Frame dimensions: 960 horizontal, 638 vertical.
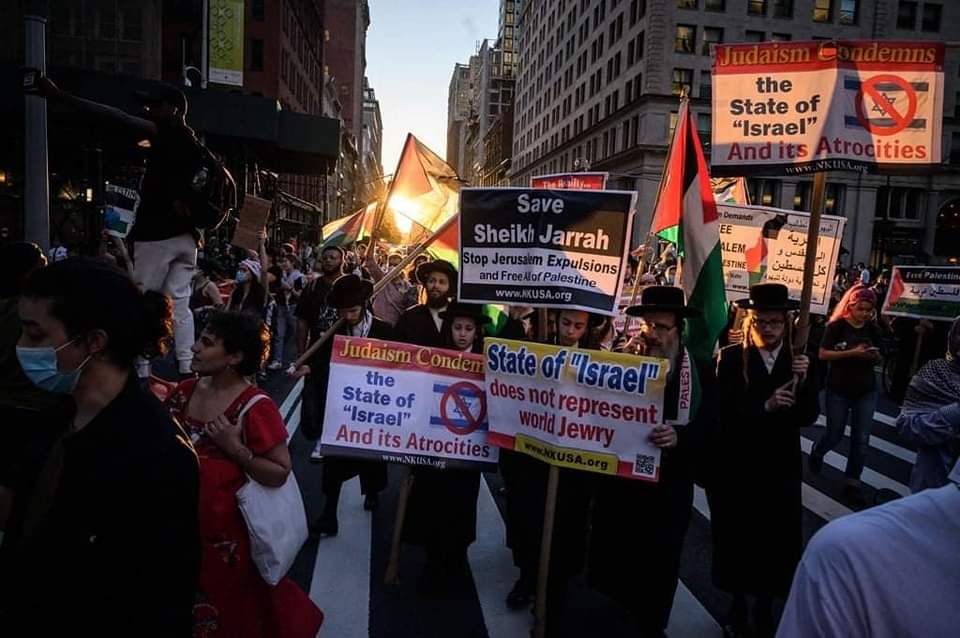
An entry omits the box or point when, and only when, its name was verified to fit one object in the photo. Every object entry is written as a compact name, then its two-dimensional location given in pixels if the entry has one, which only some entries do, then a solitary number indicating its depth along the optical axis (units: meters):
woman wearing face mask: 1.66
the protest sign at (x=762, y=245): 7.03
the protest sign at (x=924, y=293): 8.50
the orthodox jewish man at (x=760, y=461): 3.69
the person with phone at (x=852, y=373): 6.13
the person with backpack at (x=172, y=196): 4.11
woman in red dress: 2.51
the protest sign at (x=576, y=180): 8.98
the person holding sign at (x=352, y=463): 4.80
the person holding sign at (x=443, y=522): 4.04
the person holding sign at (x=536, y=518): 3.75
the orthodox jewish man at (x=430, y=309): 4.93
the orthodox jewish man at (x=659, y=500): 3.40
